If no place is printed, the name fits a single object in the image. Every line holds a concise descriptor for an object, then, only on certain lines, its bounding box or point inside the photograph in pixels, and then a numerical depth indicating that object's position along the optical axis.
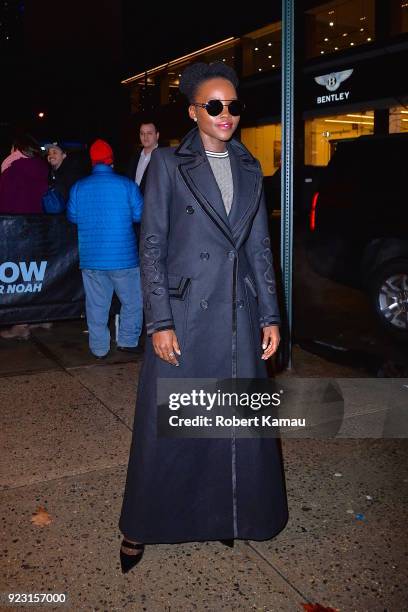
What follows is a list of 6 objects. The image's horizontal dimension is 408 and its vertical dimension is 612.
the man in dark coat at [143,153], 6.63
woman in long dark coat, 2.64
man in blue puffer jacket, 5.67
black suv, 7.04
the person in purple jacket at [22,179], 6.89
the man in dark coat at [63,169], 7.05
